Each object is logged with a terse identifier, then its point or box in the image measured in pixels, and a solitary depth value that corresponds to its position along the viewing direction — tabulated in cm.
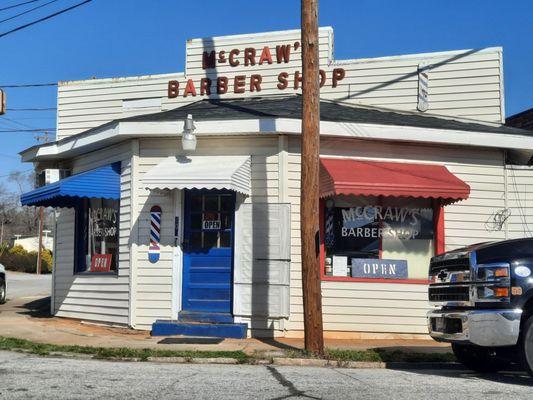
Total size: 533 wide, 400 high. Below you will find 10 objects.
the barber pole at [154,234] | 1116
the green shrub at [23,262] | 4153
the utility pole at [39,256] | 3896
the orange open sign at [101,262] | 1217
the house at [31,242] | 6450
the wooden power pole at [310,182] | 865
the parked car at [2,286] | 1752
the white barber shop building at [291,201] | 1065
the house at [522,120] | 1469
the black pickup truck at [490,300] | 643
